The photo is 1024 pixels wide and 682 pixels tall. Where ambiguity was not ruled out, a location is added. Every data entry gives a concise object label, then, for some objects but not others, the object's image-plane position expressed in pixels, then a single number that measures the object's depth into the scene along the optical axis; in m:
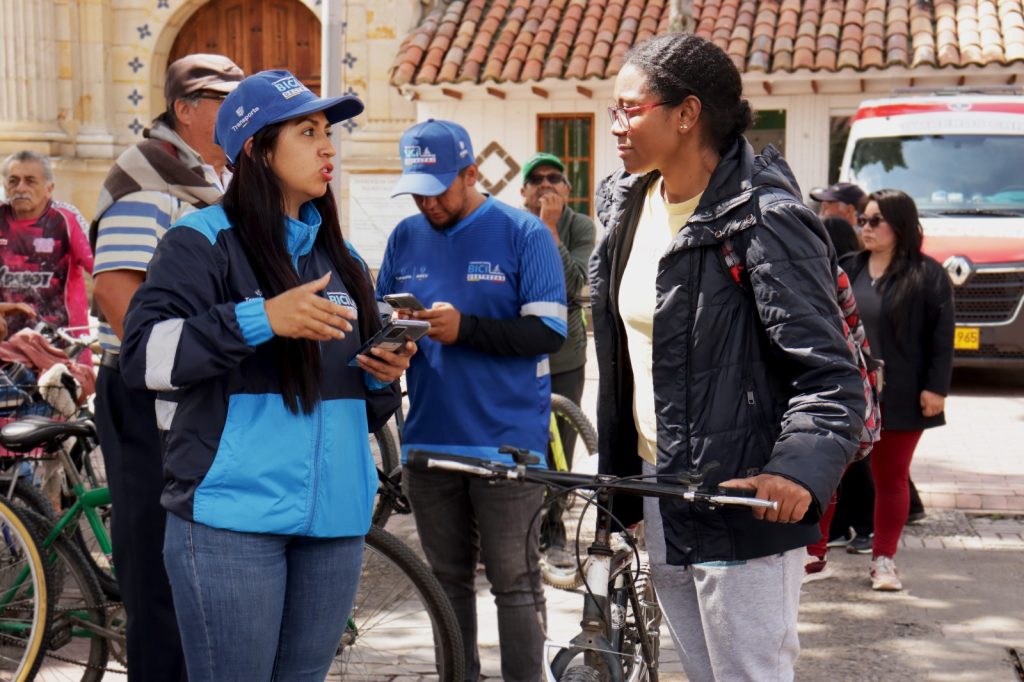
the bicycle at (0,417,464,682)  4.40
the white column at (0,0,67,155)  20.34
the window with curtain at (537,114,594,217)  19.86
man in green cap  7.23
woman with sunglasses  6.73
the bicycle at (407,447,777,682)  3.02
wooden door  20.77
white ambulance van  13.16
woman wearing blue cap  2.95
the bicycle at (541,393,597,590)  6.93
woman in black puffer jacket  2.90
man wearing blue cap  4.67
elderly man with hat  3.87
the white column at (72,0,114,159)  21.22
